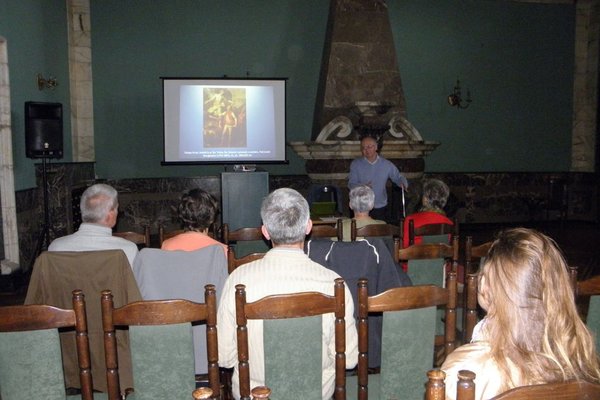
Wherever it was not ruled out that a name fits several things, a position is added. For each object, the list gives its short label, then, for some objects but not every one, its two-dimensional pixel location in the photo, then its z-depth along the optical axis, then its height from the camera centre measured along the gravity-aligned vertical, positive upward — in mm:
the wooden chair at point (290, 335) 1817 -610
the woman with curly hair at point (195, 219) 2732 -334
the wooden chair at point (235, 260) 2553 -493
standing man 6105 -222
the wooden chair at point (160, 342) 1831 -632
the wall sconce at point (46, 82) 6464 +844
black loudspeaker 5738 +251
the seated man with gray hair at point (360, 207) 3545 -347
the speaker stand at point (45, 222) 5723 -699
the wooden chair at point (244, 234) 3601 -539
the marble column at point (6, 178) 5387 -234
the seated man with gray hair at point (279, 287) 2010 -487
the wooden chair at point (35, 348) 1814 -643
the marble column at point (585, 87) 9492 +1137
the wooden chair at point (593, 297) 2160 -561
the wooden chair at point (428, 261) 2906 -565
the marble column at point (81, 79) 7734 +1060
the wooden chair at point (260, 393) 945 -408
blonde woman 1250 -409
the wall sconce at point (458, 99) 9164 +888
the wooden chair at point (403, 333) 1969 -650
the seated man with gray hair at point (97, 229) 2650 -364
